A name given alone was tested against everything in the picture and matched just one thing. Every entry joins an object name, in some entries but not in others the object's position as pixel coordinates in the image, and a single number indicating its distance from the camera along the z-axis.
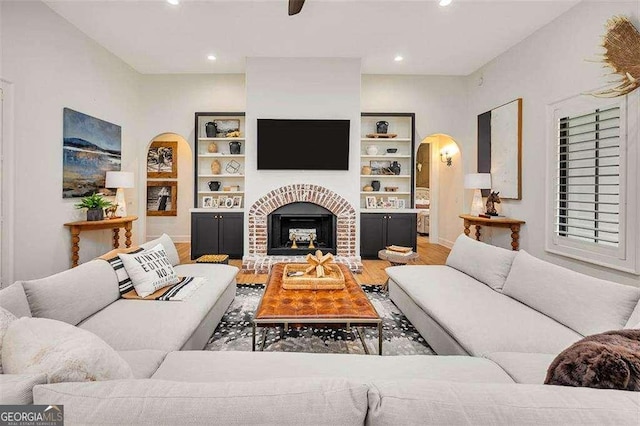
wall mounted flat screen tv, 5.08
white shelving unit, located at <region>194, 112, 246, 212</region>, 5.93
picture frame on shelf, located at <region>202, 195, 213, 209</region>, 6.05
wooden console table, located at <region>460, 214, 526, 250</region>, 4.46
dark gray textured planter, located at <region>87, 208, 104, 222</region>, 4.28
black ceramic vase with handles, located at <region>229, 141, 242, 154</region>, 5.96
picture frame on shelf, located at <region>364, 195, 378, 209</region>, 6.04
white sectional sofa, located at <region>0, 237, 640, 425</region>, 0.76
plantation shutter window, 2.97
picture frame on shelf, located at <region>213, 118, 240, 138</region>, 6.08
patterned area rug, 2.50
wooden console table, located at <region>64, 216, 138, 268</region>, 4.05
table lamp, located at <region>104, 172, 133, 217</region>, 4.71
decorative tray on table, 2.68
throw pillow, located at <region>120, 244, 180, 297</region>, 2.45
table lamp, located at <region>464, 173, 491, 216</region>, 4.99
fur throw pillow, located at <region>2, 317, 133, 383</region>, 0.91
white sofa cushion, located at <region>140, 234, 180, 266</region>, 3.19
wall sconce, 6.78
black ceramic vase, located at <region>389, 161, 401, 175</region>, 6.06
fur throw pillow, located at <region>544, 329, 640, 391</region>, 0.91
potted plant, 4.26
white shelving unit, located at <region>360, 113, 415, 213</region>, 6.05
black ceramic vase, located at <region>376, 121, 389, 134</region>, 6.00
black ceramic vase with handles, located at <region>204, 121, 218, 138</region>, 5.93
